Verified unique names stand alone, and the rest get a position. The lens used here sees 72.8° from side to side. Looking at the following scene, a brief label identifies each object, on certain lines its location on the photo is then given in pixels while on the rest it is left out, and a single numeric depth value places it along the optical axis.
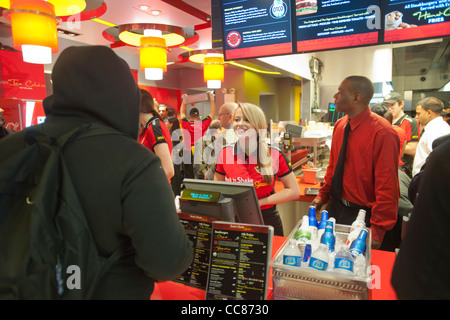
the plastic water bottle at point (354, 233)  1.46
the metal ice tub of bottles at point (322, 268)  1.14
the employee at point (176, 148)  5.27
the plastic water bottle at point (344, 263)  1.17
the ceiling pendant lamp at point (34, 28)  2.88
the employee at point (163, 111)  8.40
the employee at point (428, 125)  3.63
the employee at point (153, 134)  2.90
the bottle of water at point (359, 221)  1.54
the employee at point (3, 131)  2.00
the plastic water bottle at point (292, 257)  1.24
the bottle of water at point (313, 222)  1.45
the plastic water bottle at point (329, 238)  1.36
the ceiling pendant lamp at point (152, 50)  4.59
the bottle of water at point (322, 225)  1.49
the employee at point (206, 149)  5.46
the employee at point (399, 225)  2.72
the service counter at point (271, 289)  1.33
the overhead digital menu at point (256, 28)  2.73
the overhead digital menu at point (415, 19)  2.22
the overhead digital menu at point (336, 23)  2.46
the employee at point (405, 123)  4.56
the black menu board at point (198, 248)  1.42
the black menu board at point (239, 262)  1.25
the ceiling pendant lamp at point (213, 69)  5.91
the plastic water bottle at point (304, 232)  1.40
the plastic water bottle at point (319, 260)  1.19
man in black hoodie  0.95
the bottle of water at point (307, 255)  1.25
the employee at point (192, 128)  5.61
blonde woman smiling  2.37
